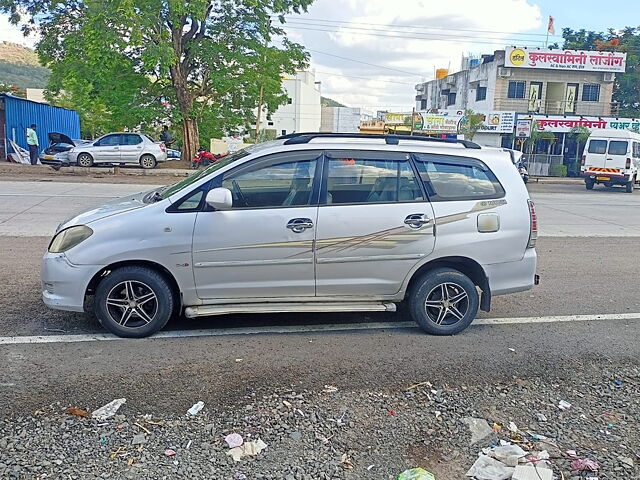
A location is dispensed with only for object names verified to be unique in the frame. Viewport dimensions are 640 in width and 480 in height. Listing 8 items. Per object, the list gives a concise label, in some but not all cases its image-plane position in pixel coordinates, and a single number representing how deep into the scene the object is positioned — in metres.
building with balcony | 37.19
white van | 25.09
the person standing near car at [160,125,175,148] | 29.54
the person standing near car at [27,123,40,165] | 26.30
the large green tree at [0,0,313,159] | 23.00
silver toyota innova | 5.03
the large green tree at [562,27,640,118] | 41.59
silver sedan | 24.88
